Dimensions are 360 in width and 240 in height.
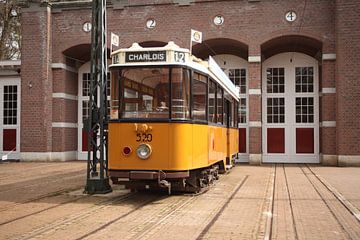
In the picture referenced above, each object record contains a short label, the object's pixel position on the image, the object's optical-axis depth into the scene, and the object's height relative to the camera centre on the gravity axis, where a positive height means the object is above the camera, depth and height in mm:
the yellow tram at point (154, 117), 10453 +322
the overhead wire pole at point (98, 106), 12212 +642
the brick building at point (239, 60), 22375 +3612
